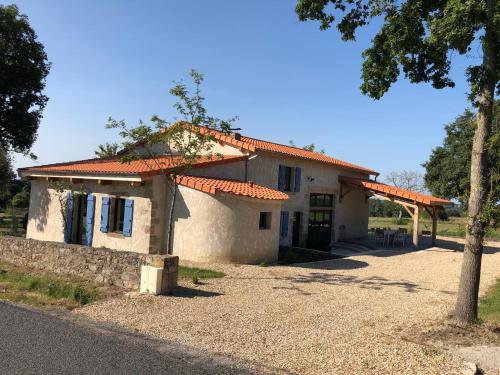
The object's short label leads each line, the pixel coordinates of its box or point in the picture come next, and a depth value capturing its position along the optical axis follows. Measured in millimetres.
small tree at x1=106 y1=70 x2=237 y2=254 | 11578
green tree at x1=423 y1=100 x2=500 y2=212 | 33250
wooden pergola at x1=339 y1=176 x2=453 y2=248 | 19844
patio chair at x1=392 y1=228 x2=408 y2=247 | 22150
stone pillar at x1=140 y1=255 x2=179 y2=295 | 8727
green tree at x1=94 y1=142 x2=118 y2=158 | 39344
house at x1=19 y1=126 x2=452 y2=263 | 13234
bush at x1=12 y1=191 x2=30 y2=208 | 34331
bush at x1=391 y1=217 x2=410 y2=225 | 41031
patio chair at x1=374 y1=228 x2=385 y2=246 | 22034
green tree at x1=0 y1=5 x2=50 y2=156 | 22125
